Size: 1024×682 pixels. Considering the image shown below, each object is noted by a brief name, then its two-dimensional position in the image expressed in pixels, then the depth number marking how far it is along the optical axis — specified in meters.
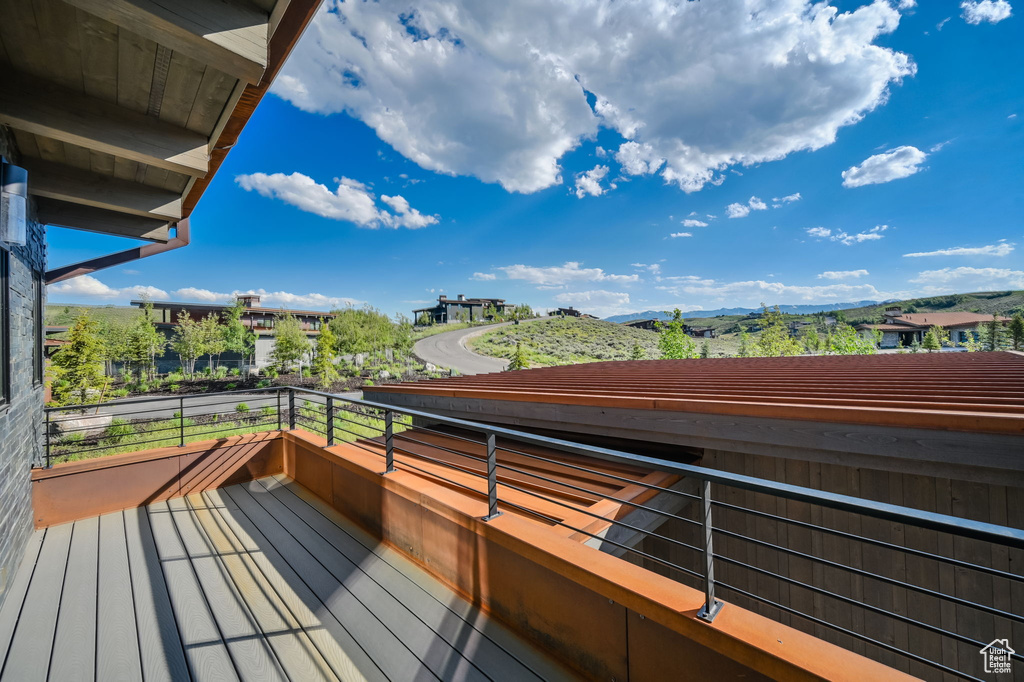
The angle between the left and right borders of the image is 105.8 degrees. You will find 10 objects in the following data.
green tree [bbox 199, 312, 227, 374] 24.14
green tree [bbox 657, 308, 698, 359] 17.84
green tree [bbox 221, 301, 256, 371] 25.95
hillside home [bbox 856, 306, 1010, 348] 41.28
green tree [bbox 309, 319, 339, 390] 22.16
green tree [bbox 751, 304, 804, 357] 20.45
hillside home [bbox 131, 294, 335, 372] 27.52
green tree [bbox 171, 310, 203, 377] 23.28
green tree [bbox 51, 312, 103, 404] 14.72
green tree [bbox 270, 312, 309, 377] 24.12
